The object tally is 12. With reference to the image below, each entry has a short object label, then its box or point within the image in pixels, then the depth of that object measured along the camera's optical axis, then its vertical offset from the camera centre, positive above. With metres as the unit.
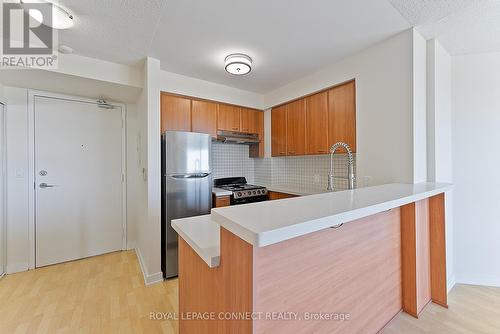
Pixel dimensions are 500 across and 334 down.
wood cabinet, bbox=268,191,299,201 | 3.08 -0.43
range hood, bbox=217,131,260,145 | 3.19 +0.47
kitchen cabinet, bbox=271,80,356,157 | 2.42 +0.59
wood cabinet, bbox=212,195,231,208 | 2.83 -0.46
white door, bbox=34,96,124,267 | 2.66 -0.16
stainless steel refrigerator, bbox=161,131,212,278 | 2.38 -0.17
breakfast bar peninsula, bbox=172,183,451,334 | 0.78 -0.51
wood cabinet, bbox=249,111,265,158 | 3.65 +0.62
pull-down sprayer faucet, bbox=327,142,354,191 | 1.78 -0.08
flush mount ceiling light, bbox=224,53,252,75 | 2.27 +1.12
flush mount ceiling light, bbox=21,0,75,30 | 1.51 +1.14
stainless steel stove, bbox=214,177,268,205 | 2.96 -0.34
